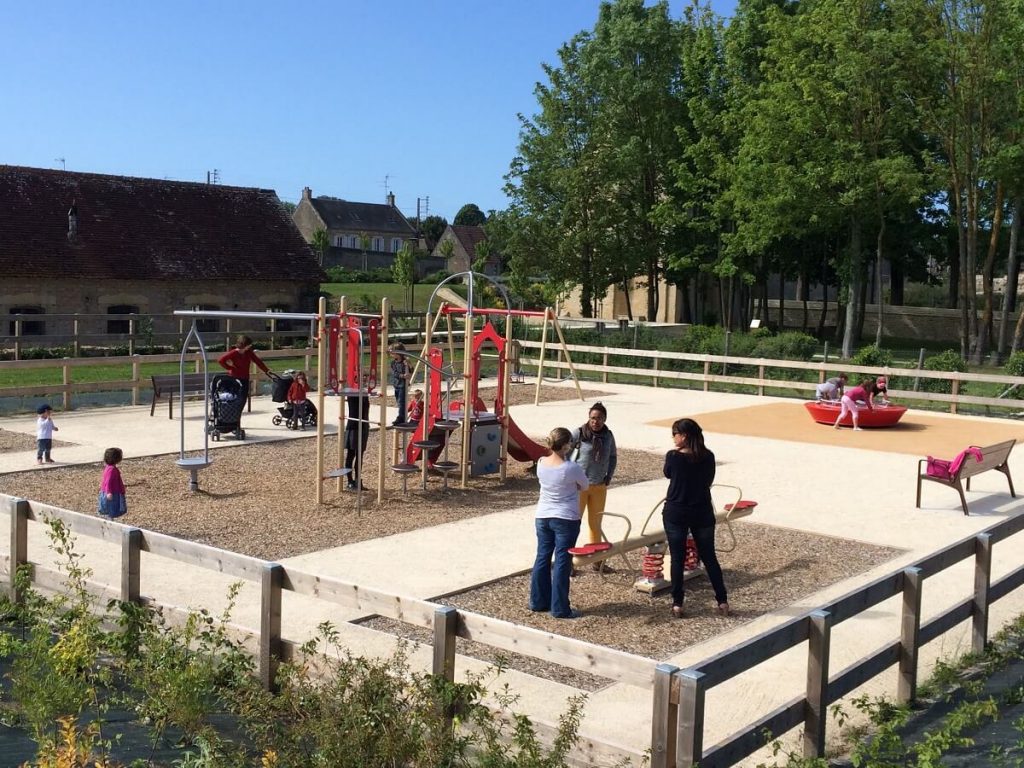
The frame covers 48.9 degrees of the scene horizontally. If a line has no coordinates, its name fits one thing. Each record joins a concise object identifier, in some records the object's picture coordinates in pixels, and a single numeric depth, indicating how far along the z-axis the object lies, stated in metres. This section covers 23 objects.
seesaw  9.28
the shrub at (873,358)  28.36
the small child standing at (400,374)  13.74
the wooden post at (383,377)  12.72
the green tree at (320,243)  78.06
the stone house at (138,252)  33.28
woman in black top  8.59
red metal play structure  14.55
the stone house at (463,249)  89.25
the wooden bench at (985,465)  13.41
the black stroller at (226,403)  17.66
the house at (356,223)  95.50
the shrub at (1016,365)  25.48
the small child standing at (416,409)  14.72
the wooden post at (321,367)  12.84
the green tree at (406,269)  61.59
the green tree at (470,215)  137.75
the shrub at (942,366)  25.70
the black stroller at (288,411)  19.58
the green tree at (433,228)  118.09
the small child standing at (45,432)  15.39
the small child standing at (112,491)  11.45
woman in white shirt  8.61
